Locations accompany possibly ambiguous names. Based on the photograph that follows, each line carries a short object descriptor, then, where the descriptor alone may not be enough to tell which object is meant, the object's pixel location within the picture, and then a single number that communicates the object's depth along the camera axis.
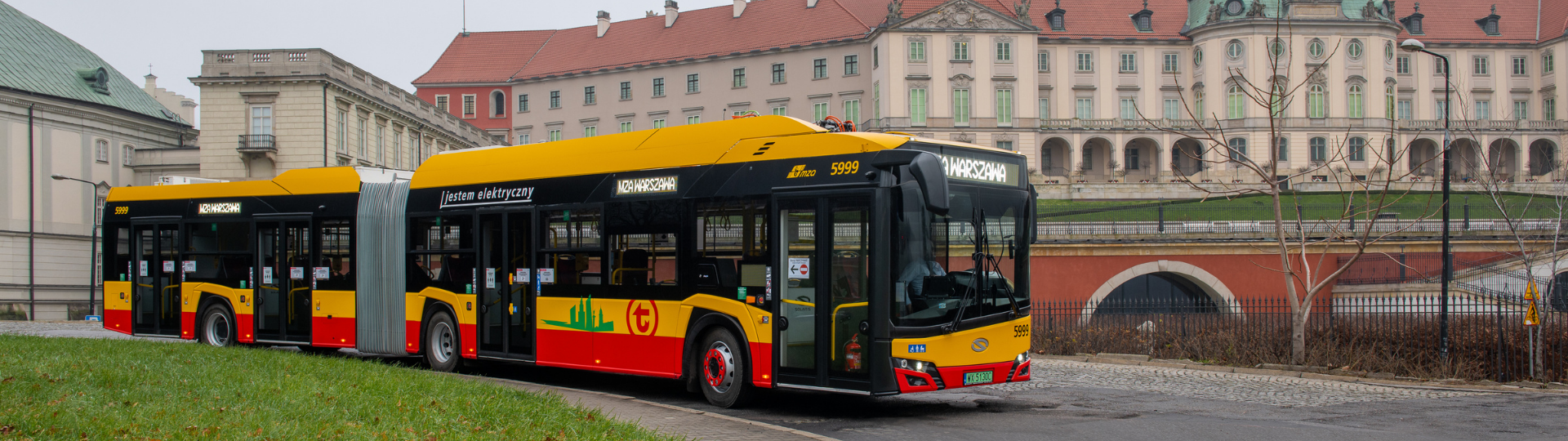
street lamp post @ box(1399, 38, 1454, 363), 16.34
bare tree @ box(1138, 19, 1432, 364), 17.70
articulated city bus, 10.55
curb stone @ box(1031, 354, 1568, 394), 15.09
